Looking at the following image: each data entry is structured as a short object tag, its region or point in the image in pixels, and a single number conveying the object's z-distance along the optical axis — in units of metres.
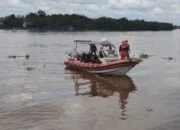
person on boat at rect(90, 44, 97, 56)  33.62
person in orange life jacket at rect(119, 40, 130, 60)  30.56
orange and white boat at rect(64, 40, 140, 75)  30.64
